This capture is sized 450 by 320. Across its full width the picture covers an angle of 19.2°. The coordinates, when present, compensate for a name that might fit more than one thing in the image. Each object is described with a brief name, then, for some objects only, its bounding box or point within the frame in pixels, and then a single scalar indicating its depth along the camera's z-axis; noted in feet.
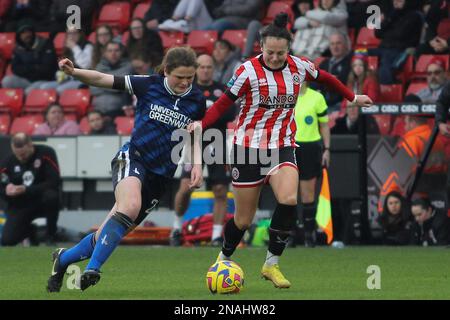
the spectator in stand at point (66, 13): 71.51
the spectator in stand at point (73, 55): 67.56
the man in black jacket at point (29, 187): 55.77
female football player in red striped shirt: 34.17
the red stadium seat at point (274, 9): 66.03
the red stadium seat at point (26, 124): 65.21
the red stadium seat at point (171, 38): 67.87
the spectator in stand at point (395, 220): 52.85
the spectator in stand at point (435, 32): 58.08
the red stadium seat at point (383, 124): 57.11
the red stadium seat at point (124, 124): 61.24
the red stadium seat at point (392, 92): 58.80
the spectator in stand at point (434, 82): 55.26
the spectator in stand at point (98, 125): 60.88
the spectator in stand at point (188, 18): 67.82
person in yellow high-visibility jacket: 51.03
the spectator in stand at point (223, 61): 60.75
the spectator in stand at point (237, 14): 65.67
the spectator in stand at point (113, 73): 63.52
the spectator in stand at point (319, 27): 60.59
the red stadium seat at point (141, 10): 71.10
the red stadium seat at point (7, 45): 73.31
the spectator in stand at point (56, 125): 62.52
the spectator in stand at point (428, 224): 52.47
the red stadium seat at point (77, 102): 66.28
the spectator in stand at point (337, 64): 57.36
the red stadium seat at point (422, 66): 58.85
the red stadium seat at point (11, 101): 68.18
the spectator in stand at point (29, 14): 73.77
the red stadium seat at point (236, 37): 65.00
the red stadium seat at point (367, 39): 62.44
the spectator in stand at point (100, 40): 65.57
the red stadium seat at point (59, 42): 71.31
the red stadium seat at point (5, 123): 66.13
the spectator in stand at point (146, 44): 63.98
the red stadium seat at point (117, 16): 72.28
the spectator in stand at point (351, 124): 55.62
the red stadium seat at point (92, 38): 68.67
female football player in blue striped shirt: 31.68
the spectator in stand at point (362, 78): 56.13
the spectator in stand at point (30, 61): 69.00
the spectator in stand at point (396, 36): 59.11
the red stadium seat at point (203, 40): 66.18
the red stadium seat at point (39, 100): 67.41
